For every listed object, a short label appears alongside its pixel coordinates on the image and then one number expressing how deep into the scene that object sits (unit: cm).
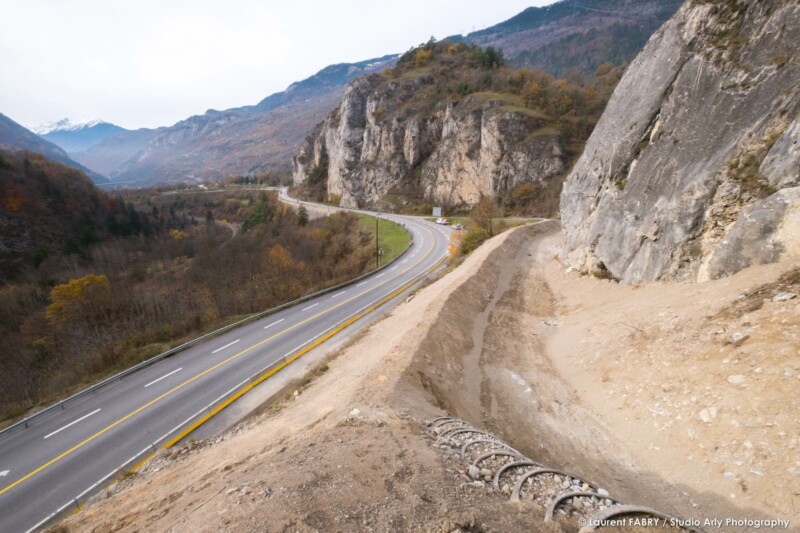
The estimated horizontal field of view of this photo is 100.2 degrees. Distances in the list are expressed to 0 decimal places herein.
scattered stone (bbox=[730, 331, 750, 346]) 896
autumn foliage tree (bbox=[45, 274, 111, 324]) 3150
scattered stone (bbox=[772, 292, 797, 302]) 893
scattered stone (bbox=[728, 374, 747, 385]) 811
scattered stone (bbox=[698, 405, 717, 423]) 805
